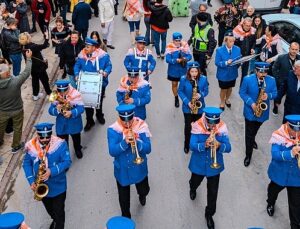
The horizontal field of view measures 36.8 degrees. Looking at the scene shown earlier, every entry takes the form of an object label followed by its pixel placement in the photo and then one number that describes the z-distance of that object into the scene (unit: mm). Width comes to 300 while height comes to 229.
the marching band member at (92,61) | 8624
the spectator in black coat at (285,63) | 8369
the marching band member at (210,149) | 5910
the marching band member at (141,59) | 9031
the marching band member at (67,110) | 7293
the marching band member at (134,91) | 7656
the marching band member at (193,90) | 7543
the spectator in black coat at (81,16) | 12258
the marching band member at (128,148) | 5734
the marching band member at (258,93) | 7422
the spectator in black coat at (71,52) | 9407
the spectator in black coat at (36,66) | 9312
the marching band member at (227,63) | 9023
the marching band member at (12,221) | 4234
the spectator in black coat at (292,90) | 7699
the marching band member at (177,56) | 9195
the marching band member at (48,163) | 5621
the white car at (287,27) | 10422
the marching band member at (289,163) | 5797
